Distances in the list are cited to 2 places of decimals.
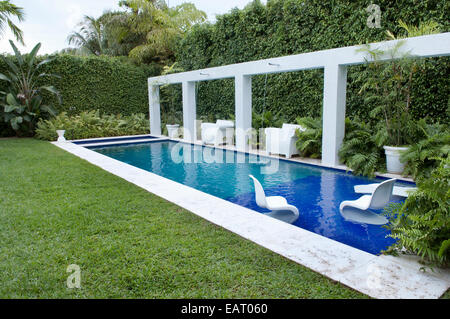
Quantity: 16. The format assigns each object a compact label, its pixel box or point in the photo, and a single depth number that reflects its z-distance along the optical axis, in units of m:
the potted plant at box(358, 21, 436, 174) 7.60
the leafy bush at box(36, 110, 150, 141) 15.57
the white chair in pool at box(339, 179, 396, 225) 5.05
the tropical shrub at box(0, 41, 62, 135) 15.27
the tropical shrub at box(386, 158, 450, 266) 3.24
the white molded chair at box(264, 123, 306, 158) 10.59
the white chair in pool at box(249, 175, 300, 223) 5.17
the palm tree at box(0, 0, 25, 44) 14.31
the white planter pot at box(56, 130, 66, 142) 14.80
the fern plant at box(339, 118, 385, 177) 8.25
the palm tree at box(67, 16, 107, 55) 27.59
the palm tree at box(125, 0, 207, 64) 21.23
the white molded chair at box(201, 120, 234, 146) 13.48
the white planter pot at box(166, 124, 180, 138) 16.67
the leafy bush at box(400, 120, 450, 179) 7.04
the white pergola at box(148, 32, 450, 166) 7.30
